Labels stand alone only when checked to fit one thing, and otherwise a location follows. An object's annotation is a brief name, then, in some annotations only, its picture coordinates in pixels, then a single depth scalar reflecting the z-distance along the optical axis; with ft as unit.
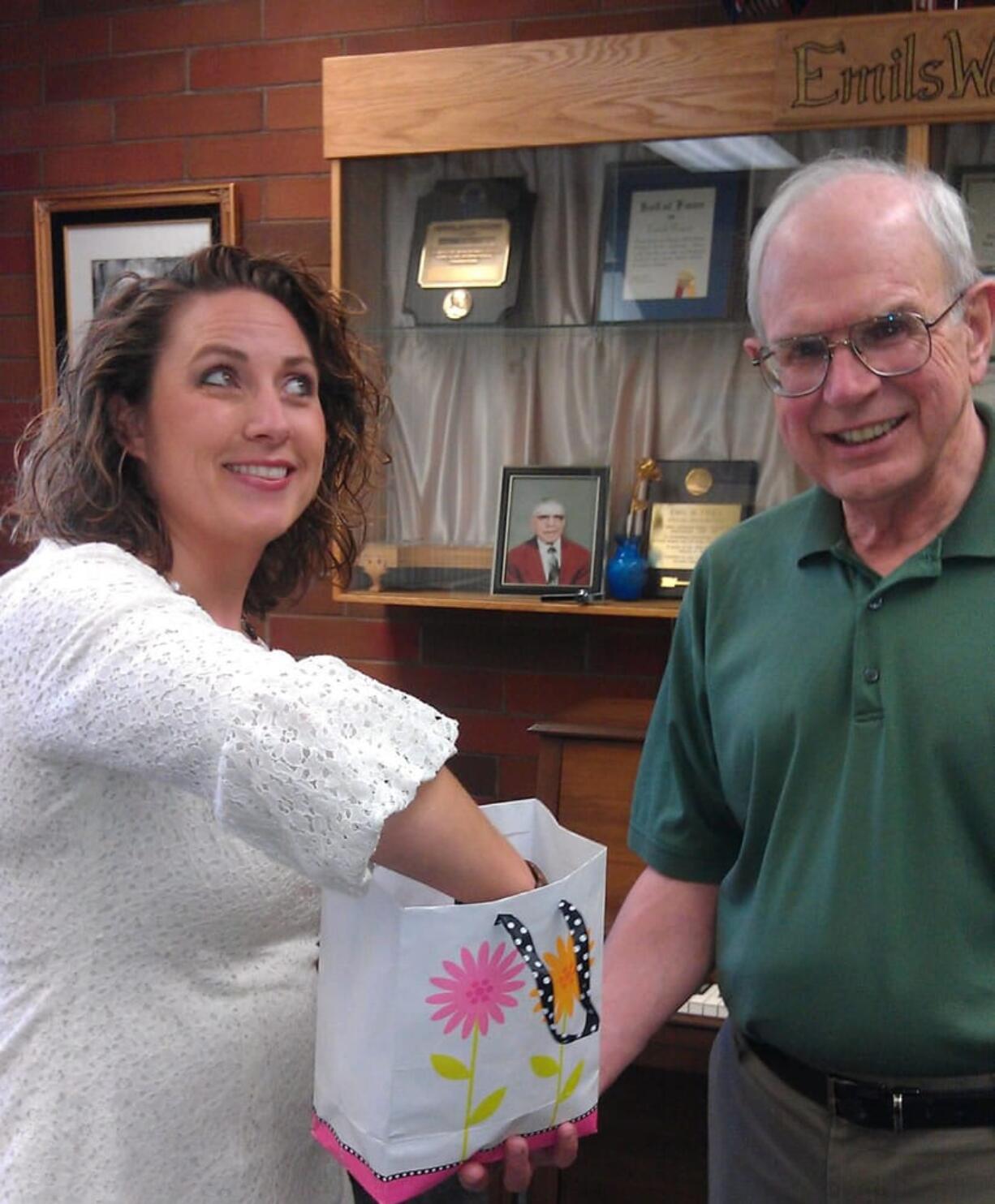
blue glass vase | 7.41
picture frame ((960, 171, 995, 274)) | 6.55
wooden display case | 6.23
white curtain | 7.48
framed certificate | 7.22
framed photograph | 7.59
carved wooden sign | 6.15
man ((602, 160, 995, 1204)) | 3.63
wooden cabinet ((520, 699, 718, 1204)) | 6.29
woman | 2.57
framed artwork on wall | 8.81
